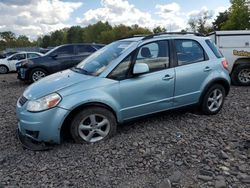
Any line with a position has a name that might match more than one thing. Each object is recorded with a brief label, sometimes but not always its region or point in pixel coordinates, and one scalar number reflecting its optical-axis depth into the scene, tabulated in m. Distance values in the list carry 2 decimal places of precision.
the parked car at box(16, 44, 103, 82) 7.31
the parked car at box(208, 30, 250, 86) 6.03
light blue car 2.82
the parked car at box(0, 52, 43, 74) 11.81
